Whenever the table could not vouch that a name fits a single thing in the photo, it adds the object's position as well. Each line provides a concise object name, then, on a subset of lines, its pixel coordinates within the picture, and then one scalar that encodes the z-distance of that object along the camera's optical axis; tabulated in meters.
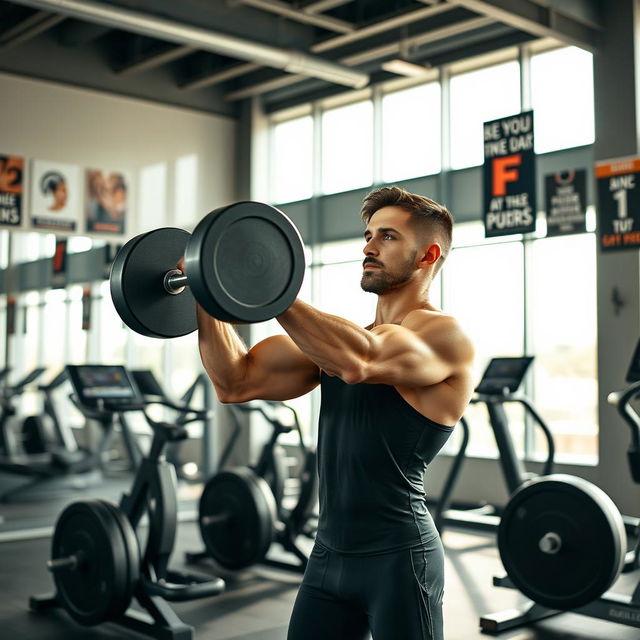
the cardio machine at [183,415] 7.55
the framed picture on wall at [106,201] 7.75
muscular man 1.71
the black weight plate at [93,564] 4.04
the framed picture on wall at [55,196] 7.45
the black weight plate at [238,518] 5.13
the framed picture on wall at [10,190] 7.23
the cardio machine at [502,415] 5.72
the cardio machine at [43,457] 8.25
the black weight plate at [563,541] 3.85
